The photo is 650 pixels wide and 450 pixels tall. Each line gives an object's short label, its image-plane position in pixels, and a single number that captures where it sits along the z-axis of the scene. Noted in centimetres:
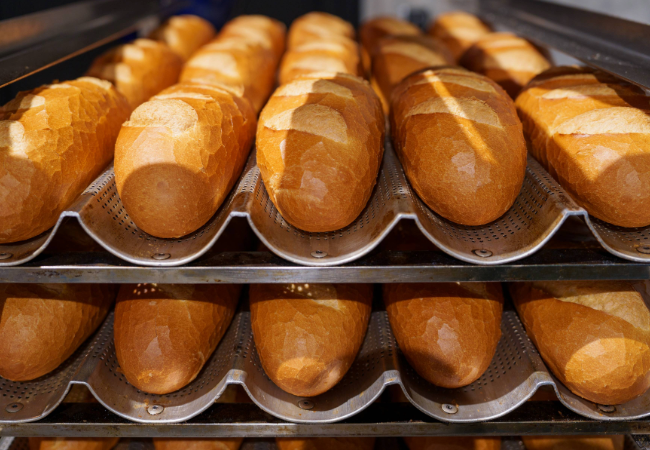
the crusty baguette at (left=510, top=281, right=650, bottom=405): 45
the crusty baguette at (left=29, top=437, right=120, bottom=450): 51
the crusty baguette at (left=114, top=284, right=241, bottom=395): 46
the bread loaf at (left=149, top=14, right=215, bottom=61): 77
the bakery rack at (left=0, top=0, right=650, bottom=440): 43
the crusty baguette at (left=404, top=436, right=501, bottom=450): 51
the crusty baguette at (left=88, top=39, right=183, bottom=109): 61
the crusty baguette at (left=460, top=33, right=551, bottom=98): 64
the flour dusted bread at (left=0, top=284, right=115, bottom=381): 46
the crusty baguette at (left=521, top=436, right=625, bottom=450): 51
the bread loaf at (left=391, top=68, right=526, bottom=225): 44
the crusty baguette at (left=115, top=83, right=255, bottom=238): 43
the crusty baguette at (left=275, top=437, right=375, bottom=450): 52
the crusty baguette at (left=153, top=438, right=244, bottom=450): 51
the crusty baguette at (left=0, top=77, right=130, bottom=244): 43
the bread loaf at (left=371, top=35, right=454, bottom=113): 65
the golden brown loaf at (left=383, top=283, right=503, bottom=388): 47
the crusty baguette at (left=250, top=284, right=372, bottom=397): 46
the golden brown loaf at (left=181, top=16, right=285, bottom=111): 61
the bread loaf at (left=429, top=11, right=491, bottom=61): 80
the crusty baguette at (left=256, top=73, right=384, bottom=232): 43
